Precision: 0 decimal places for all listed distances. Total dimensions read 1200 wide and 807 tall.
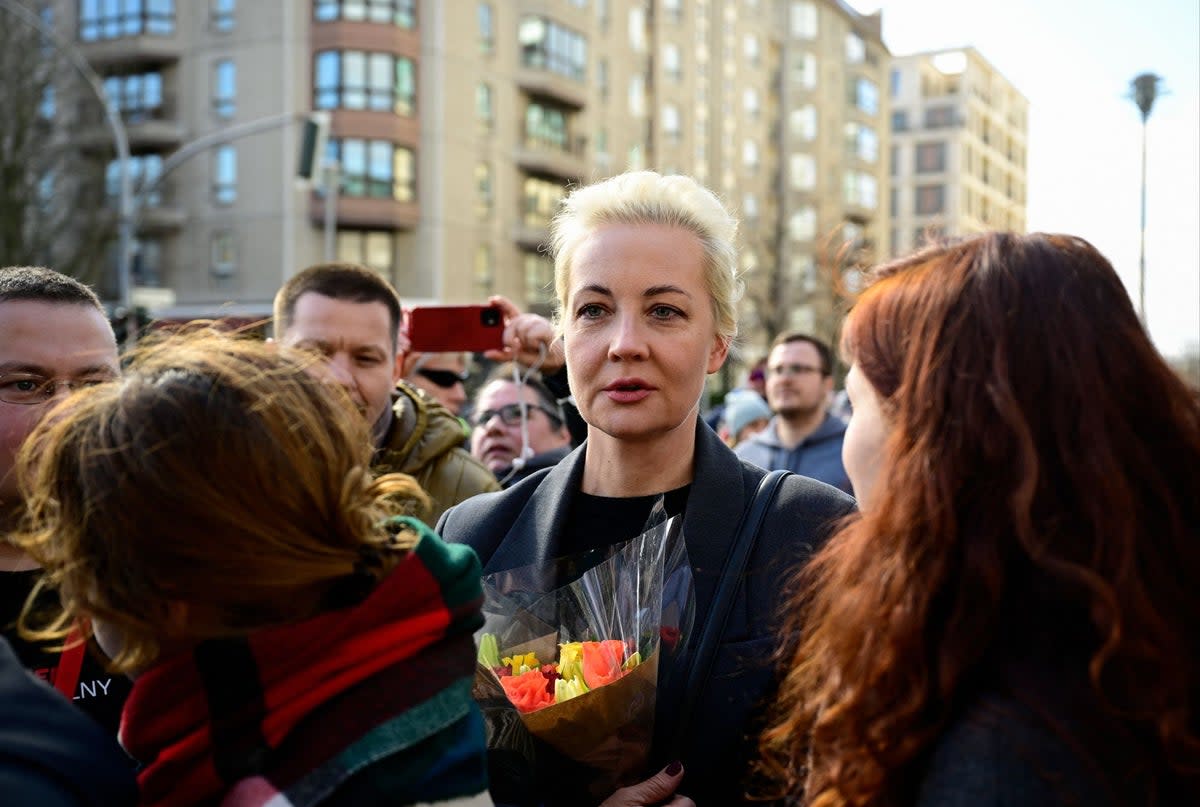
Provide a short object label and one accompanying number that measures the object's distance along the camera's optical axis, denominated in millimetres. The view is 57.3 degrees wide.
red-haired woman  1392
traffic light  17500
